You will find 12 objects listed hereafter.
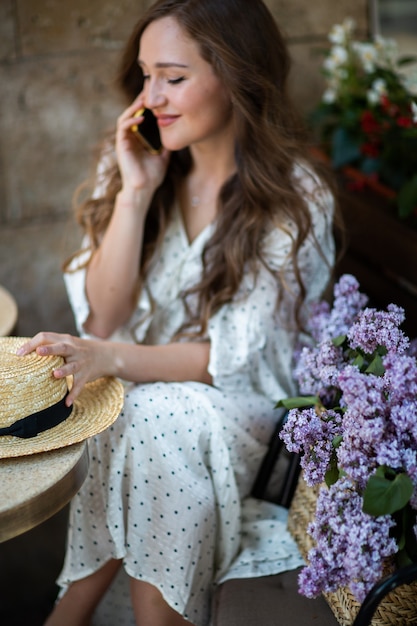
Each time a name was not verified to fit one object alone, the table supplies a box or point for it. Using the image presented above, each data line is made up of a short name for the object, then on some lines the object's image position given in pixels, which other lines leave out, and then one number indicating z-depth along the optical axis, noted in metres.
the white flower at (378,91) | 2.73
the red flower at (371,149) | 2.74
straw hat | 1.49
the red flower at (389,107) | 2.65
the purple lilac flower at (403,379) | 1.27
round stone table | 1.31
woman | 1.88
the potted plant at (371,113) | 2.64
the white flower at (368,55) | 2.80
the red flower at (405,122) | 2.54
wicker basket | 1.47
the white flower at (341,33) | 2.87
